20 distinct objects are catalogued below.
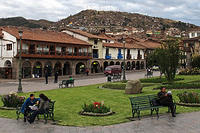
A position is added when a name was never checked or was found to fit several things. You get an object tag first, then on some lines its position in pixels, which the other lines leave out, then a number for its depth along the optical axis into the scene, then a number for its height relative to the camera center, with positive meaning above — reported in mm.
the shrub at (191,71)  36962 -627
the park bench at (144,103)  10720 -1677
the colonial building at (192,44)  59844 +5957
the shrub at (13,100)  13469 -1801
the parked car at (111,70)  49406 -542
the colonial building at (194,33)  73488 +10624
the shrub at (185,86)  20231 -1589
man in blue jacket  10805 -1675
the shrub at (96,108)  11607 -1980
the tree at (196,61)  39966 +1017
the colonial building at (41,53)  42031 +2829
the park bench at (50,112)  10534 -1930
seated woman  10406 -1677
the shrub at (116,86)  23462 -1895
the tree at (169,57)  24109 +1006
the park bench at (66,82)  27500 -1667
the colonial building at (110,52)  57906 +3974
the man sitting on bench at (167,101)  10883 -1540
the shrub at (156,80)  28625 -1568
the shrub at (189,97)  13219 -1678
